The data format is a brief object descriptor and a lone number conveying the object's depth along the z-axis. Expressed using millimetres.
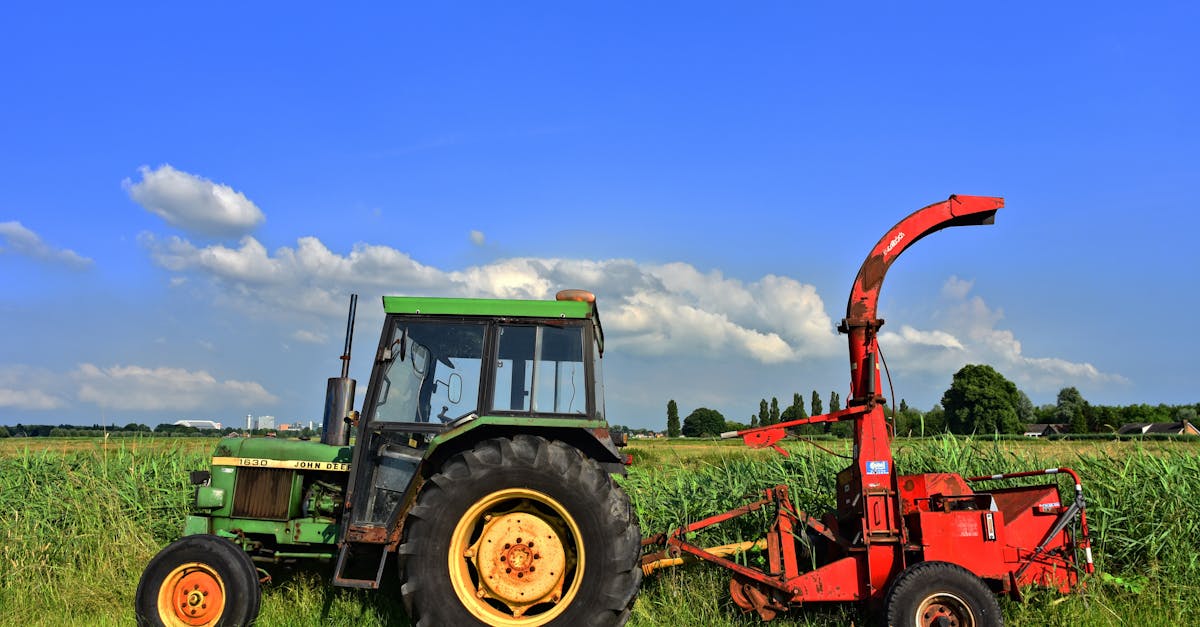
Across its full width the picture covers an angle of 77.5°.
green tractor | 4695
